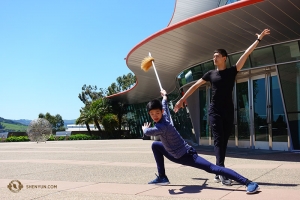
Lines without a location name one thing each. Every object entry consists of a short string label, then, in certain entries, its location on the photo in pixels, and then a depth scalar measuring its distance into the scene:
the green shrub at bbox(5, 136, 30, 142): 36.50
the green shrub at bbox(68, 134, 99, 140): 37.06
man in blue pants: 4.90
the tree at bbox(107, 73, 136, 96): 64.91
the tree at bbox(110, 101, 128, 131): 39.53
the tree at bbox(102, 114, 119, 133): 38.19
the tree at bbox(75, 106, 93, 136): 41.09
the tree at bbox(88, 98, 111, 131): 39.34
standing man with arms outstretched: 5.24
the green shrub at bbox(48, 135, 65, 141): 36.62
